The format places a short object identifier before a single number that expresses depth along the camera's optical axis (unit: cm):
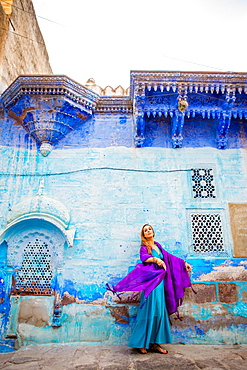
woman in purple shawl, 378
